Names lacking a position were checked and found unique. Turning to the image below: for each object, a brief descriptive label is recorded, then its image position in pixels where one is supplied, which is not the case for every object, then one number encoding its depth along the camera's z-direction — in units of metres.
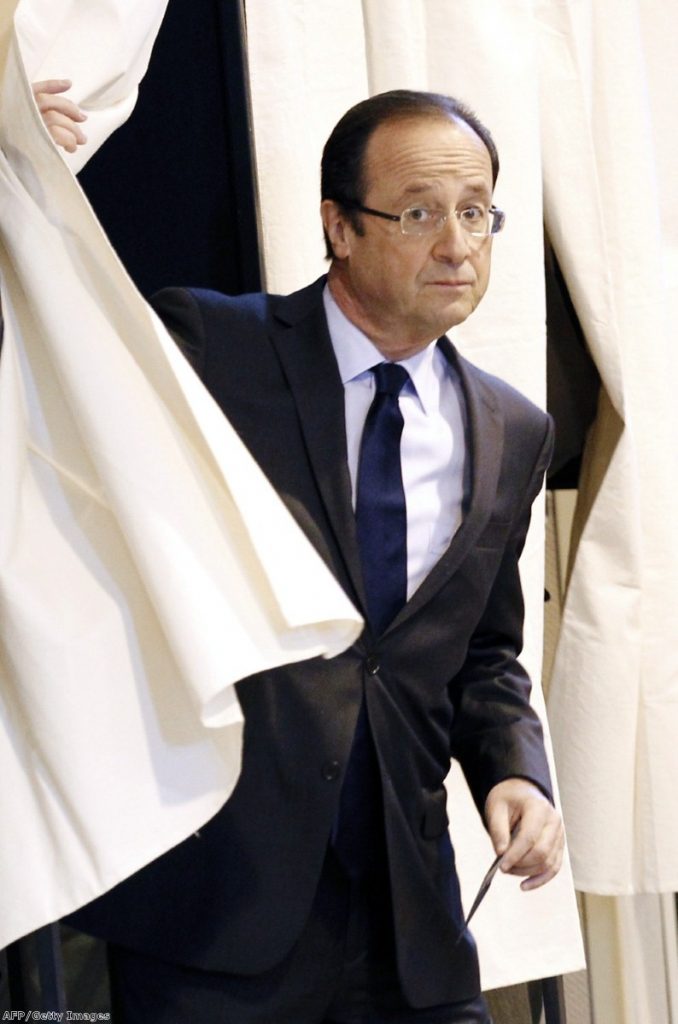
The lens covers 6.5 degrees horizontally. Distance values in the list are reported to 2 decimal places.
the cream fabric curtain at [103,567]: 5.61
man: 5.91
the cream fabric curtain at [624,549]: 6.84
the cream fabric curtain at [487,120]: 6.44
